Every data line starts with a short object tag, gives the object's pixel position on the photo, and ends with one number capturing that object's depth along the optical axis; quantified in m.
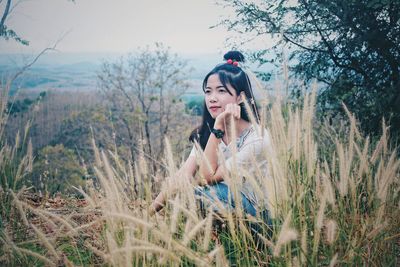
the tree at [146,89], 19.62
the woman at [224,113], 2.32
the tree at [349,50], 3.86
